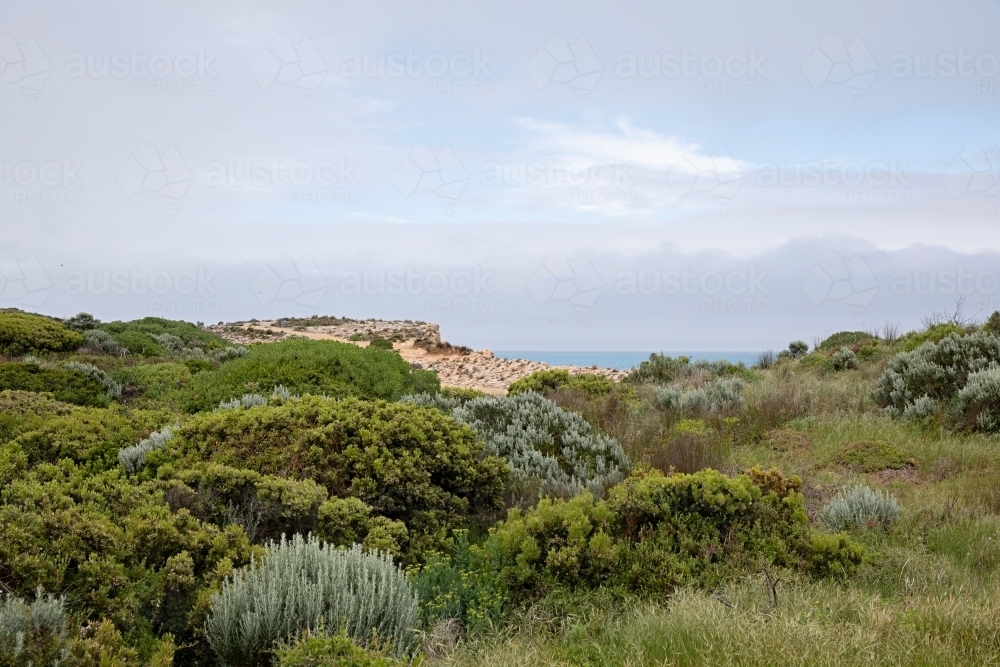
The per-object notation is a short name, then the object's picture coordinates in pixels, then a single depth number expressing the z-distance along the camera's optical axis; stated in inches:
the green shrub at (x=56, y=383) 447.5
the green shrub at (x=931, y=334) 614.5
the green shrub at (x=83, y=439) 284.2
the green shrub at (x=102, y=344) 834.2
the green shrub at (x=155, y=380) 482.6
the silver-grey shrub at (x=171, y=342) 969.0
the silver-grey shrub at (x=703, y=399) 473.9
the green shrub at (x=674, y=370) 687.1
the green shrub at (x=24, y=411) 320.5
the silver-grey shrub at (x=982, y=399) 389.7
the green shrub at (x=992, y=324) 549.0
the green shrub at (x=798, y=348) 1054.4
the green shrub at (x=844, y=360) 672.4
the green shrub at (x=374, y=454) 250.8
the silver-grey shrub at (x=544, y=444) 298.8
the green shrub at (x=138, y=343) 871.1
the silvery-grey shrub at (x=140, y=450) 277.4
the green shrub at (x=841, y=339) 927.2
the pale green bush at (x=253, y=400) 336.3
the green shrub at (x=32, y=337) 763.4
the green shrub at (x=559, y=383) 569.6
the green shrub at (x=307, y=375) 406.6
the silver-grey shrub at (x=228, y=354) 865.8
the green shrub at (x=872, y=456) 340.5
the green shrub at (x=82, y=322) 1063.0
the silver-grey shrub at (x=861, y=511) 253.6
